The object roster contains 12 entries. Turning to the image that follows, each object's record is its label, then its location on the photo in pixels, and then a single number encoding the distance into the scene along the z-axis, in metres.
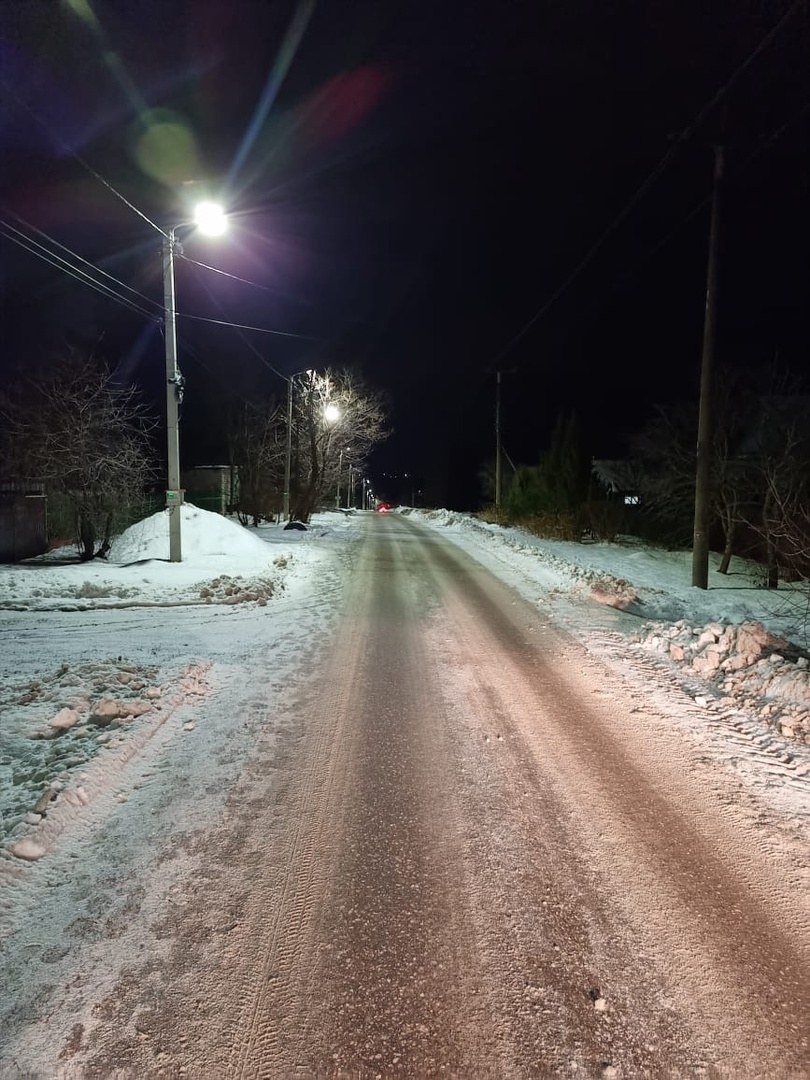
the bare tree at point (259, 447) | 35.12
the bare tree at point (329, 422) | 30.22
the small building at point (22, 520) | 17.45
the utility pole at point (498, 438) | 34.85
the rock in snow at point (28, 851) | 3.19
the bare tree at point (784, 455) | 13.95
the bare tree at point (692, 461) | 17.94
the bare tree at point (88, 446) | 16.92
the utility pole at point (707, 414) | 12.73
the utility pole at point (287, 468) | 28.53
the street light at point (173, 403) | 13.47
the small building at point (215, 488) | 33.06
